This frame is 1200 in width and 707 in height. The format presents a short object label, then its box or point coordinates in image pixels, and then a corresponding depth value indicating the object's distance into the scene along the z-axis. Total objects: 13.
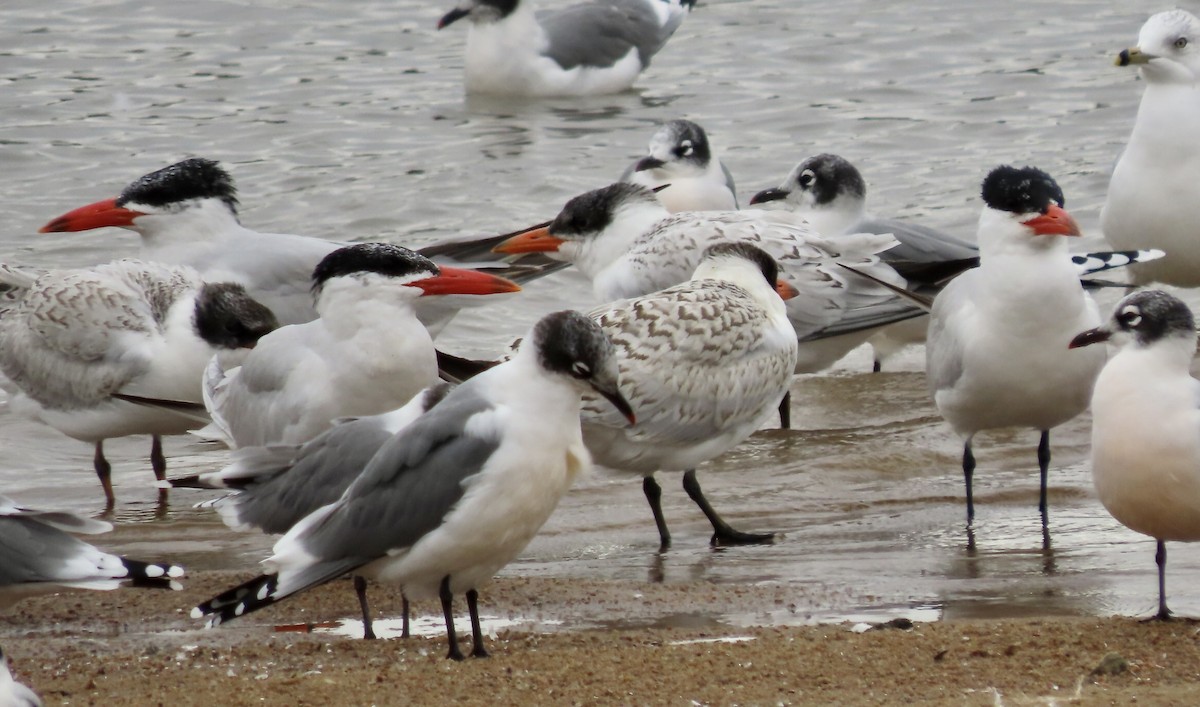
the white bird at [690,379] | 13.24
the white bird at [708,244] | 16.55
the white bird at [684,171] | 21.27
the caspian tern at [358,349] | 13.11
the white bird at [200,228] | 17.47
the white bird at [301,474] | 11.15
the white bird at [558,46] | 32.37
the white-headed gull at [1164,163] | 18.28
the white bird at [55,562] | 9.71
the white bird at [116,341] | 15.09
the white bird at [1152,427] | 10.41
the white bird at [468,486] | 10.02
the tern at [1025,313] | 13.16
